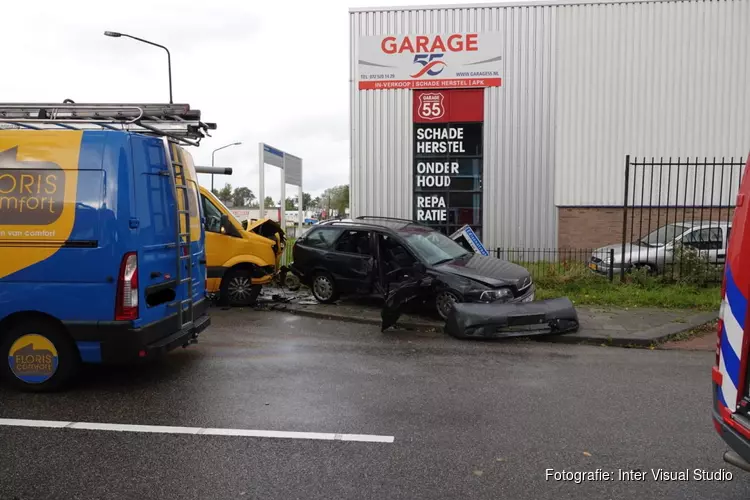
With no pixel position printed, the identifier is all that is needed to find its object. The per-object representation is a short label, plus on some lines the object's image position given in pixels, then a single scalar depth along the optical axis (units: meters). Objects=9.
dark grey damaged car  8.54
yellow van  10.08
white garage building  16.95
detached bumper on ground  7.70
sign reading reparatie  17.36
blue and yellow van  5.02
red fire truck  2.85
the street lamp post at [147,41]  19.20
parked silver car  11.29
